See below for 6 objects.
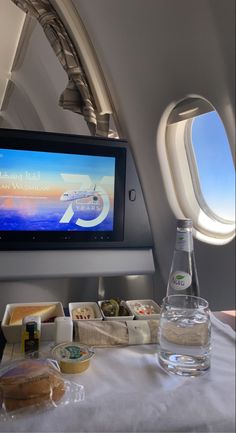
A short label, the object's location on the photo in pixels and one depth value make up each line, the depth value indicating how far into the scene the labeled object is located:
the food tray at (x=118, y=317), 0.93
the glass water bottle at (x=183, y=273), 0.85
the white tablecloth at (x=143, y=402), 0.55
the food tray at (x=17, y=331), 0.83
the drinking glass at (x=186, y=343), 0.72
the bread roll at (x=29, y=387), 0.58
